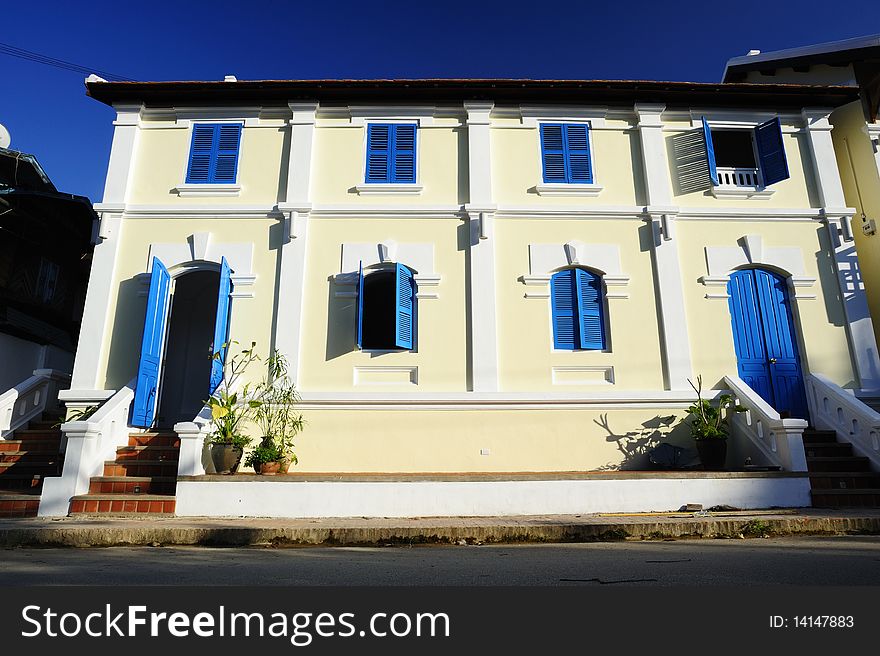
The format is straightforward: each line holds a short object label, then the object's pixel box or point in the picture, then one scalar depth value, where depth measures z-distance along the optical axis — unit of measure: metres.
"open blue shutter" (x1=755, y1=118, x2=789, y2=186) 9.27
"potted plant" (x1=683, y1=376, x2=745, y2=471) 7.36
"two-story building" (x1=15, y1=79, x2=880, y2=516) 8.16
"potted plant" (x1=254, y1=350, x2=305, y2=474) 7.88
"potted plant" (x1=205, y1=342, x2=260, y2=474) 6.81
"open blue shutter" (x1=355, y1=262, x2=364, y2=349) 8.27
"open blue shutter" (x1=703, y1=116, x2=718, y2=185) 9.27
